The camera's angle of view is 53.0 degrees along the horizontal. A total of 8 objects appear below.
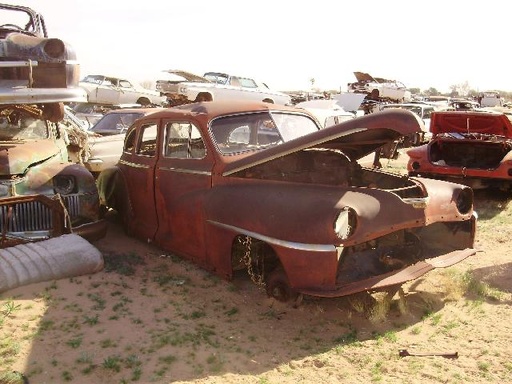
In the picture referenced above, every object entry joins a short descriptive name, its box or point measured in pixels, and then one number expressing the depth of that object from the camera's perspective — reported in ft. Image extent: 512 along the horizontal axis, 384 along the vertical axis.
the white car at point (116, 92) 66.90
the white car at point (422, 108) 63.41
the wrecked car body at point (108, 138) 26.89
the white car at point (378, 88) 90.33
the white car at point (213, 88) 58.03
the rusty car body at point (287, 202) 12.55
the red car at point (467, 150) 27.48
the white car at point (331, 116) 47.66
